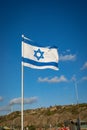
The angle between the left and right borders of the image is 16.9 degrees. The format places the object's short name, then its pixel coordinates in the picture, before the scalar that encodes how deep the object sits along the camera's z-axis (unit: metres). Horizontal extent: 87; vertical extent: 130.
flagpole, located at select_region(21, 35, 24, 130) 12.28
